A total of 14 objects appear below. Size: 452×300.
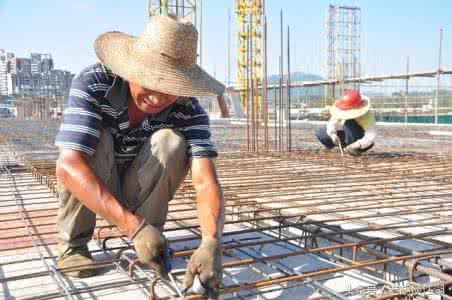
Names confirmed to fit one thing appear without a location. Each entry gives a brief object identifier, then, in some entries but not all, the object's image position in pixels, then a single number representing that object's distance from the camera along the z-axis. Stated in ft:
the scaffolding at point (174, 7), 70.13
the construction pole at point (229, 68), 73.27
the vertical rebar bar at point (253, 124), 22.34
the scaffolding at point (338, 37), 115.24
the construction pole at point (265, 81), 22.22
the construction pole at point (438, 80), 48.03
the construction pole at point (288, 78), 22.79
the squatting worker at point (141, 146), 4.98
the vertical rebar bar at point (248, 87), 23.61
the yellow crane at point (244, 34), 69.41
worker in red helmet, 17.21
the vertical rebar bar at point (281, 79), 23.07
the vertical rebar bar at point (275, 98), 28.25
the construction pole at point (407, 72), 53.98
